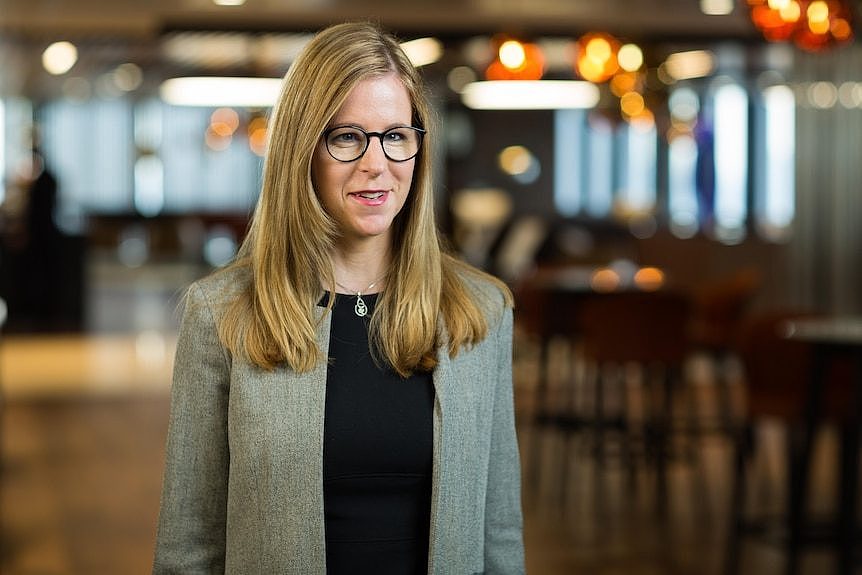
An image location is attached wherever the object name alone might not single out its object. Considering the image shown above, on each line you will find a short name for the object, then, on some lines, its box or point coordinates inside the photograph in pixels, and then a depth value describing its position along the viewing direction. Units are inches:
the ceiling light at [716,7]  434.9
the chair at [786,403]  214.5
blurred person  655.1
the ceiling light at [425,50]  554.3
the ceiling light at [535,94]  714.2
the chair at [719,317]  326.3
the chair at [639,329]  275.9
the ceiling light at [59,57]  631.8
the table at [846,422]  203.2
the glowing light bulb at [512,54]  354.6
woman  72.3
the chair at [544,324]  315.6
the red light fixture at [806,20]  234.2
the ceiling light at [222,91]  745.0
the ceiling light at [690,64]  618.6
